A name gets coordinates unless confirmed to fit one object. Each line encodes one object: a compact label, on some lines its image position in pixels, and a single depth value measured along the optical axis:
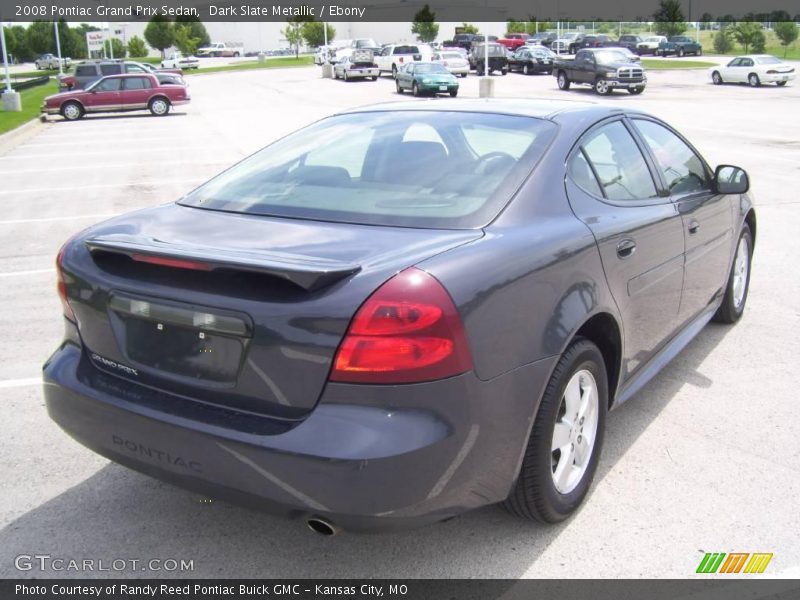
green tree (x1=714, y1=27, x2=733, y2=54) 69.56
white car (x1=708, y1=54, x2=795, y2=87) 38.31
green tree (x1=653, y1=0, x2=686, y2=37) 78.44
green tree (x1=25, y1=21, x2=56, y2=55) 99.88
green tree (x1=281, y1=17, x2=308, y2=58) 95.31
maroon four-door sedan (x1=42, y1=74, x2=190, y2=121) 28.31
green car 34.25
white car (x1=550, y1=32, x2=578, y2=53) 67.40
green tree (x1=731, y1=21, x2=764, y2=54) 63.27
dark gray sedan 2.41
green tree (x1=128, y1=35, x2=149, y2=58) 95.31
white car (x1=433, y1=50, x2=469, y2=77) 45.75
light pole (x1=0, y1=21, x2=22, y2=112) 28.27
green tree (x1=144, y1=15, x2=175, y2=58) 96.81
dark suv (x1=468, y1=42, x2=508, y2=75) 48.25
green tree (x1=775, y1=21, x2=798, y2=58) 63.84
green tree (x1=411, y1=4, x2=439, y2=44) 87.50
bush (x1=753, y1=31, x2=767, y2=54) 63.84
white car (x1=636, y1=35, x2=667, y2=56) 69.81
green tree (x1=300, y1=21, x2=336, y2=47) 96.41
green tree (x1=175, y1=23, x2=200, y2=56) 93.31
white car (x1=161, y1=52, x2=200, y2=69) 77.94
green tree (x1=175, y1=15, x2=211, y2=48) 105.88
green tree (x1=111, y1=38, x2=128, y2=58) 96.49
